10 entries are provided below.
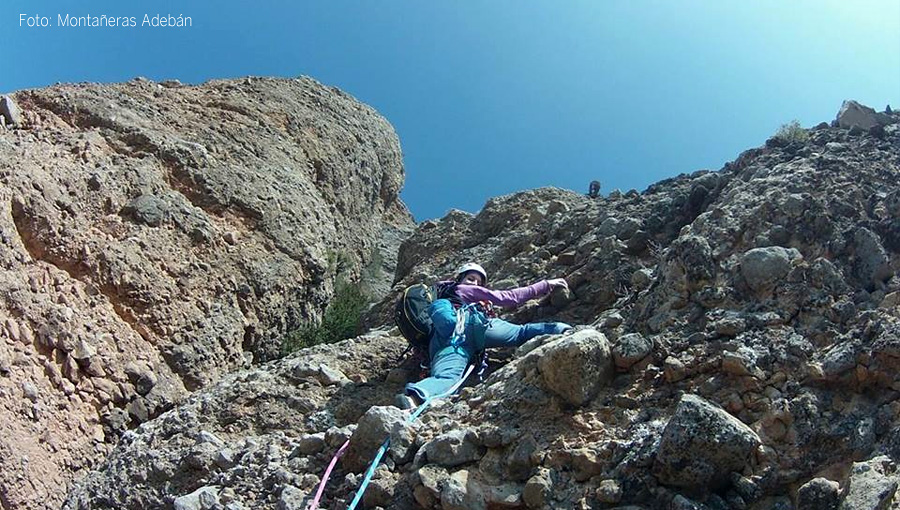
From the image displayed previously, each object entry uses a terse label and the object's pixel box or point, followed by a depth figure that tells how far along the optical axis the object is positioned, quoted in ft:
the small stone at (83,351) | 22.38
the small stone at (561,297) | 26.35
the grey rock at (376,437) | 16.76
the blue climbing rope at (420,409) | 15.72
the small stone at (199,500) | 17.07
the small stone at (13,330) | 20.93
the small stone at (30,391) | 20.15
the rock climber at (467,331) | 20.58
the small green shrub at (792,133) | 27.25
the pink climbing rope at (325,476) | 15.82
